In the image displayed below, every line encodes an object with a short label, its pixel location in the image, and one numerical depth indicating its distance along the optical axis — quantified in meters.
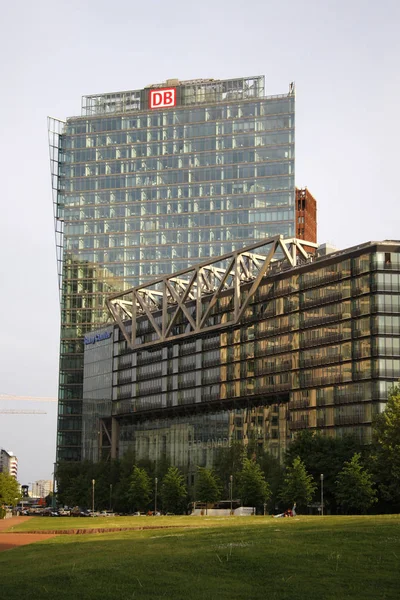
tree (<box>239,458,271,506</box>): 146.88
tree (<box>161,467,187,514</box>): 173.25
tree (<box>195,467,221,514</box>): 163.62
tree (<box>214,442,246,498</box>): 174.38
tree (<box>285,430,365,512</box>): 142.88
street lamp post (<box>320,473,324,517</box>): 134.71
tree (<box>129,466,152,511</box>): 182.88
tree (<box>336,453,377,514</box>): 130.50
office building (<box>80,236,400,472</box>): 151.38
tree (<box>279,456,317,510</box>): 135.25
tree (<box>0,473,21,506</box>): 157.16
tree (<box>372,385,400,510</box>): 121.12
